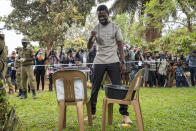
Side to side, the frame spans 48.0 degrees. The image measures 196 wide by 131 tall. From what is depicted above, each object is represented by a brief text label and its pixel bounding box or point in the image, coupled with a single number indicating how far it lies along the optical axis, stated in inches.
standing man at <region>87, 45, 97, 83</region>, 454.3
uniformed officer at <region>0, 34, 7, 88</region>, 126.6
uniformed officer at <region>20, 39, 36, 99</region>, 322.7
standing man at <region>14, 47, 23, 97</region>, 355.9
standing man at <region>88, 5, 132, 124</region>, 178.7
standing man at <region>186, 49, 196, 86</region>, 498.0
